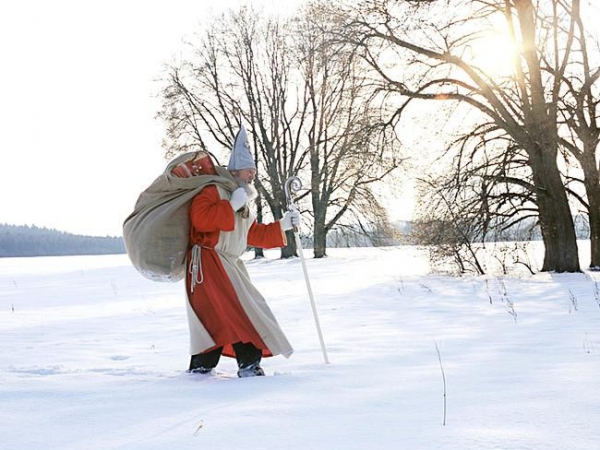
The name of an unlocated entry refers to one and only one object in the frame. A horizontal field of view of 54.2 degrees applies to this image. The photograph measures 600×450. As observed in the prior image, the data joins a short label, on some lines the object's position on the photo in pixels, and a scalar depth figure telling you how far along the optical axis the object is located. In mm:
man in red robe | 3957
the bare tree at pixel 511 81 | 12070
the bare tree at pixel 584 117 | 12631
